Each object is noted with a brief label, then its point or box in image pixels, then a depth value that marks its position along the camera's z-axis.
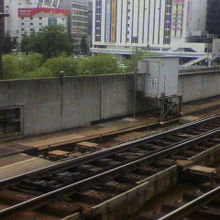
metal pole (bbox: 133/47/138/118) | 19.62
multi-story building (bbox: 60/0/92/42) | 134.25
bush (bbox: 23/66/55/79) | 33.91
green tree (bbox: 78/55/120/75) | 39.28
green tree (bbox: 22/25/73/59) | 62.84
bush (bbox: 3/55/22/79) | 34.00
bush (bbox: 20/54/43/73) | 41.31
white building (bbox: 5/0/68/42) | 123.00
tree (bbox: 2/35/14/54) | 83.76
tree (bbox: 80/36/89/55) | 118.50
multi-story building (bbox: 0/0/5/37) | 103.69
